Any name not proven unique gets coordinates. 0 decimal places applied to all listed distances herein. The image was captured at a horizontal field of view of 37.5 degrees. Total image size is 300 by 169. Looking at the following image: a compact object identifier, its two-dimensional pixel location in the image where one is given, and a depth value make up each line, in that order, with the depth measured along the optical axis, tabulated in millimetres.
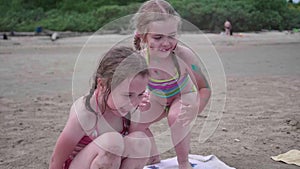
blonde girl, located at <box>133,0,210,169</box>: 2639
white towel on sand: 2902
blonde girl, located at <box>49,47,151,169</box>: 2027
